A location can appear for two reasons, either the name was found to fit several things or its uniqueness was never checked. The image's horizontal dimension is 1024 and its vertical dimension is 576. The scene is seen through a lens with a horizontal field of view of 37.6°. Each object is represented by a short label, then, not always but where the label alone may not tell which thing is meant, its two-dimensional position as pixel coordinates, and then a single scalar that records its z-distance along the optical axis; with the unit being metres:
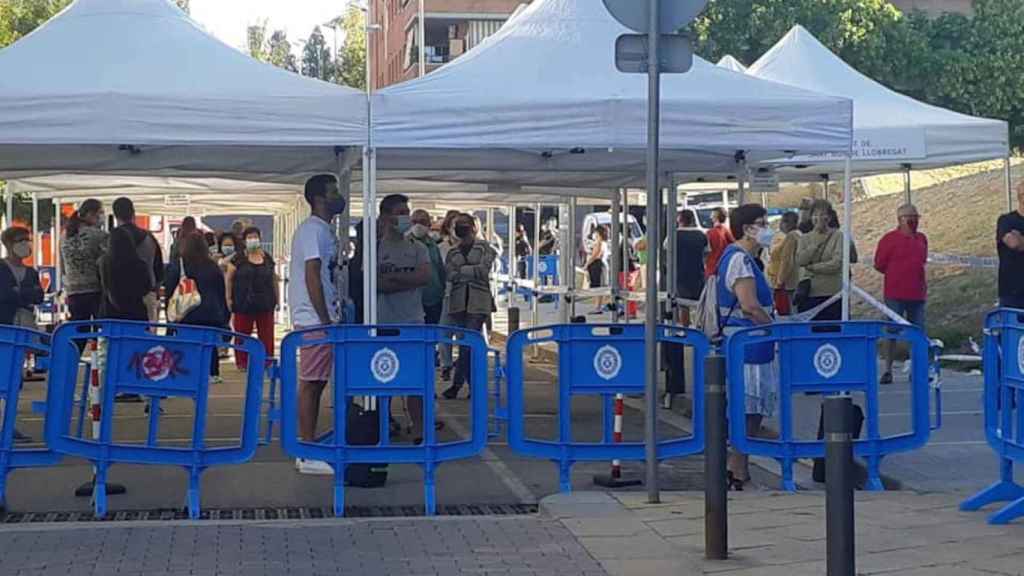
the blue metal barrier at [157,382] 8.91
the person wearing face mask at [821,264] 15.51
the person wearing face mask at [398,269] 11.56
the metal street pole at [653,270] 8.82
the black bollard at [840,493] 5.78
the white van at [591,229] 34.28
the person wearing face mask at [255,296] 16.72
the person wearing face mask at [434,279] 14.78
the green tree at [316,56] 102.03
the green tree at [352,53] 81.19
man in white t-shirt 9.98
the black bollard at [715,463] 7.38
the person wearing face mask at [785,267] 15.89
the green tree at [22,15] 33.16
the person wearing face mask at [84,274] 14.22
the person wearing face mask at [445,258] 15.36
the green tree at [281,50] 111.38
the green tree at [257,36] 104.62
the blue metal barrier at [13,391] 8.73
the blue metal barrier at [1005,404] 8.41
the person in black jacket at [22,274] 13.91
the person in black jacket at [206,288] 15.52
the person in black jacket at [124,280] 12.59
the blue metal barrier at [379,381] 9.06
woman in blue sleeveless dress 9.60
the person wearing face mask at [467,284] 14.83
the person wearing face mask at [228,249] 18.26
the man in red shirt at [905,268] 16.06
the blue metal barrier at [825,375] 9.44
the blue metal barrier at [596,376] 9.53
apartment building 60.69
